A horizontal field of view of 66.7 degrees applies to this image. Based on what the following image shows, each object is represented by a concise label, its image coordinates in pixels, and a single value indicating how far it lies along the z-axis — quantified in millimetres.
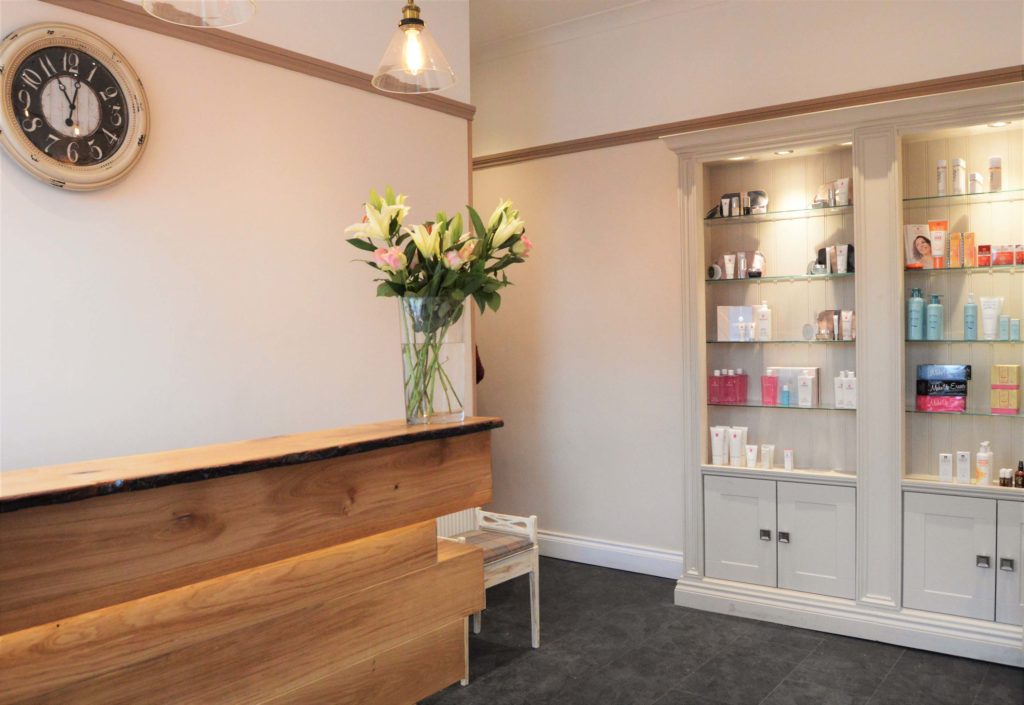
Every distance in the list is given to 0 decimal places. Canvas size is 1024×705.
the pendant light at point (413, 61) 2176
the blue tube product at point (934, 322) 3637
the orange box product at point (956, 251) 3631
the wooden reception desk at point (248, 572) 1483
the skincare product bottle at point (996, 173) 3561
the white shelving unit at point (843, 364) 3578
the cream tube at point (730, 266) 4195
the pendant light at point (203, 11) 1924
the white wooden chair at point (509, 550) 3520
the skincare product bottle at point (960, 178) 3633
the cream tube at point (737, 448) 4109
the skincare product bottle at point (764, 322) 4121
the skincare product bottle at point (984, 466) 3514
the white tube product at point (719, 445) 4148
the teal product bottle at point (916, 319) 3656
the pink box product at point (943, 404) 3631
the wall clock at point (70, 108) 2480
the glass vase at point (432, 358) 2195
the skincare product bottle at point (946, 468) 3600
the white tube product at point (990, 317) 3553
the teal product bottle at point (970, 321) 3607
